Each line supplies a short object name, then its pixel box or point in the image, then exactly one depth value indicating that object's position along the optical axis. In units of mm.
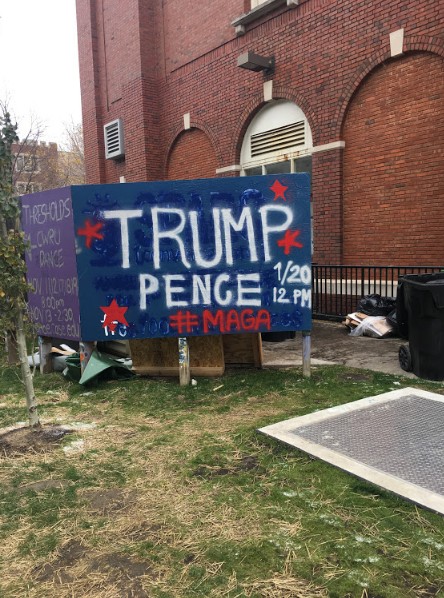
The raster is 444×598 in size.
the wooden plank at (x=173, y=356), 5324
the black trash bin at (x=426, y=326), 4801
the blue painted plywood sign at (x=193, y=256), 4805
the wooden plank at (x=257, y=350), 5527
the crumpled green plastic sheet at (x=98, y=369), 5069
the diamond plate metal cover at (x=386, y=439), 2666
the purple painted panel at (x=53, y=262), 5031
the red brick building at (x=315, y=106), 8367
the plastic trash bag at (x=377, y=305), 8023
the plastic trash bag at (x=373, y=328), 7508
